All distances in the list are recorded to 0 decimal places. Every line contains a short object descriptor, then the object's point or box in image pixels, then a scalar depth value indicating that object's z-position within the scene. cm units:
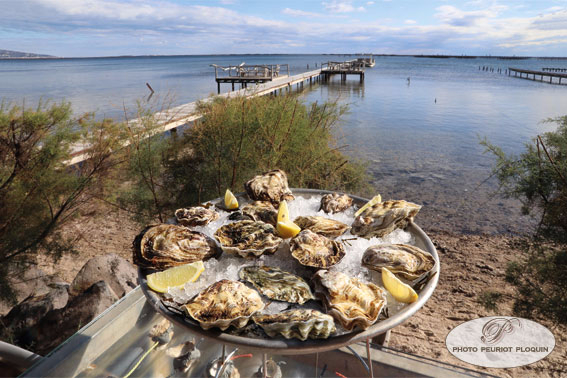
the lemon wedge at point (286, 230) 47
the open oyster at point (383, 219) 50
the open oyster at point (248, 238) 44
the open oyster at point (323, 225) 50
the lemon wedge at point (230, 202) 60
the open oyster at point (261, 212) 54
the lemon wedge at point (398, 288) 35
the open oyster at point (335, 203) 59
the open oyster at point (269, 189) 64
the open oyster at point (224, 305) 31
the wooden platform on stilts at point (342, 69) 3631
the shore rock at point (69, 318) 109
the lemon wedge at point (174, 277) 37
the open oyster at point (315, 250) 41
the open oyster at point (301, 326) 30
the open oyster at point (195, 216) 52
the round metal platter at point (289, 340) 30
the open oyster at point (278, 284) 36
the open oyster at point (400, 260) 39
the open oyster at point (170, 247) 42
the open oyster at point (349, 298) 31
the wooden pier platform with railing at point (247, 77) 2145
